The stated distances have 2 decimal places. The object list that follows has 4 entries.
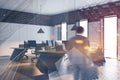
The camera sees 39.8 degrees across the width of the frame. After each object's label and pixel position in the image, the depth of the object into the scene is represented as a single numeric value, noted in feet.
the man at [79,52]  8.71
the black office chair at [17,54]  24.48
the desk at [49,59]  16.42
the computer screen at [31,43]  24.90
